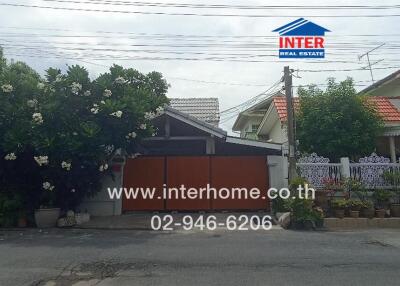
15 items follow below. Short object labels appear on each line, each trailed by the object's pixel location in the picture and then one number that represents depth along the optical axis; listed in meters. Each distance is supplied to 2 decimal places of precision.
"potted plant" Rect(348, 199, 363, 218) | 12.41
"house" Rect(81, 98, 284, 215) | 14.02
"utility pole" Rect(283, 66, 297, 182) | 13.01
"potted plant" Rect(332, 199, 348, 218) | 12.37
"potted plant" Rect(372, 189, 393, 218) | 12.99
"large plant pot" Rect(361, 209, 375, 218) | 12.49
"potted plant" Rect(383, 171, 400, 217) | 13.27
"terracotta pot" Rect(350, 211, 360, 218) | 12.40
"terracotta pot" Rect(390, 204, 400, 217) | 12.74
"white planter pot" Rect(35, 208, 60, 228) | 11.78
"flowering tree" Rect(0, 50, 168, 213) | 11.32
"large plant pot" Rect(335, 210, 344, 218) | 12.36
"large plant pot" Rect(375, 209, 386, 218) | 12.56
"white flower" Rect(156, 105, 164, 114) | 12.45
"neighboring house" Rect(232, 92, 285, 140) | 25.94
